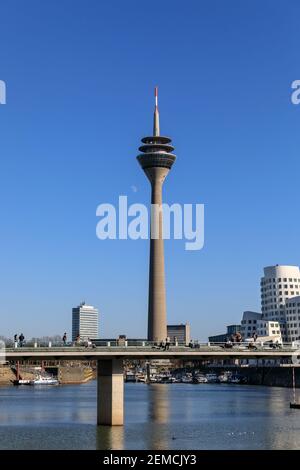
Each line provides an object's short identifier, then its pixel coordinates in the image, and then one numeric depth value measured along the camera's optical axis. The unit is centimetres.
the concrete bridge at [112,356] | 7319
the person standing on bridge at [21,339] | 7456
